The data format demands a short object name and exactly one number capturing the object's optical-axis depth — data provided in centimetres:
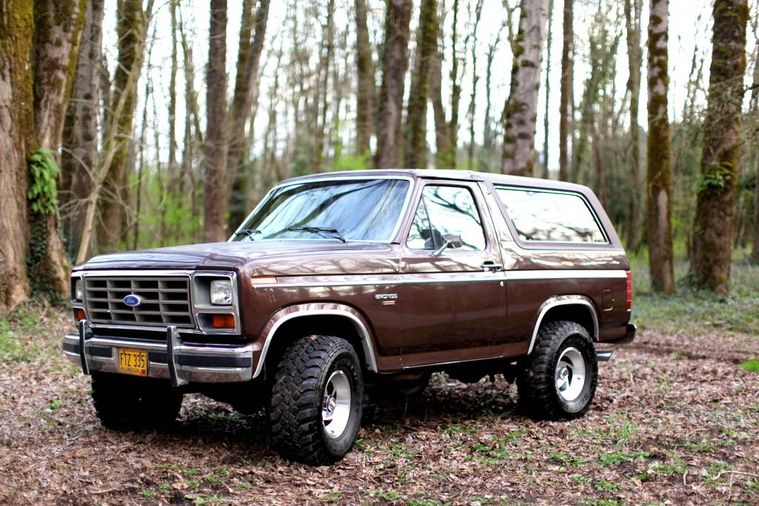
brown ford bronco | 543
